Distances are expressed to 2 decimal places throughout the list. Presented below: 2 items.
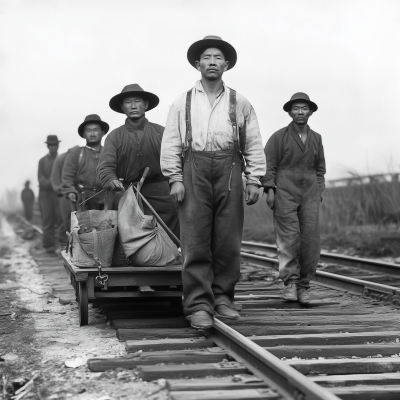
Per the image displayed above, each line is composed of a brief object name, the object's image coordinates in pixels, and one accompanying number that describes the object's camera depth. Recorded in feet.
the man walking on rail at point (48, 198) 48.37
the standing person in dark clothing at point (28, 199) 104.31
